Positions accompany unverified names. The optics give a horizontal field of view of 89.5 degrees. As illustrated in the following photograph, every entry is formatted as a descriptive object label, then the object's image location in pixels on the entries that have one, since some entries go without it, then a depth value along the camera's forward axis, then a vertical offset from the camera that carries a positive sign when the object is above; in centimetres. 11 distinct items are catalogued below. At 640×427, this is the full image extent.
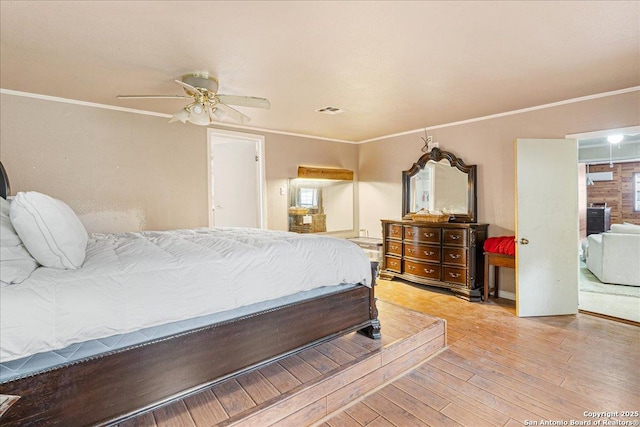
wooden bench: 378 -67
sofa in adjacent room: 439 -71
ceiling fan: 266 +92
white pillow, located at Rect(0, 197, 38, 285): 133 -20
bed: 132 -54
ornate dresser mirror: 452 +33
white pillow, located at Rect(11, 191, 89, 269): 149 -9
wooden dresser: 409 -63
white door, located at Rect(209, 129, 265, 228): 486 +43
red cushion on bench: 377 -45
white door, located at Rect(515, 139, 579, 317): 350 -22
